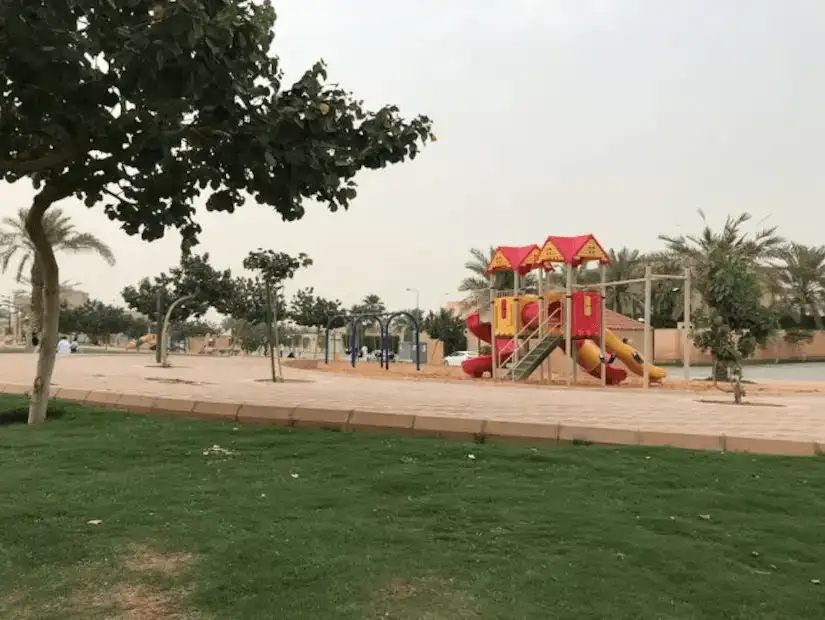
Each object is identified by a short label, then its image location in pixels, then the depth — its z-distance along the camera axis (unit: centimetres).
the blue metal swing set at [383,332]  2905
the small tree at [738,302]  2008
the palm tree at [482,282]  3803
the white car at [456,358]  4039
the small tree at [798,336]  4869
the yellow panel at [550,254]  2058
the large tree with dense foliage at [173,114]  552
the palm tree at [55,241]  3322
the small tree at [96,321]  6594
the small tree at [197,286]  2861
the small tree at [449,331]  5088
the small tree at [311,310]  4819
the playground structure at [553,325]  2000
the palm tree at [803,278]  4412
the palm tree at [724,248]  2555
